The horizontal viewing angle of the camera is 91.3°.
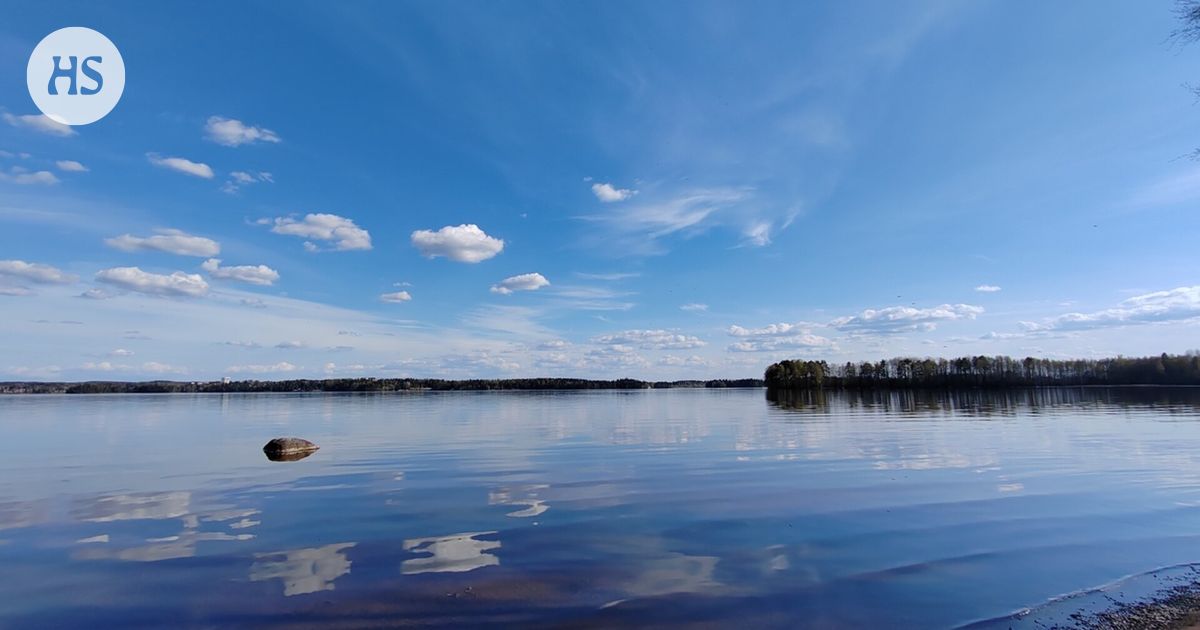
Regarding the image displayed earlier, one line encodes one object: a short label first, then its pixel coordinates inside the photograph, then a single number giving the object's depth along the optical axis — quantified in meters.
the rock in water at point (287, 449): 29.65
